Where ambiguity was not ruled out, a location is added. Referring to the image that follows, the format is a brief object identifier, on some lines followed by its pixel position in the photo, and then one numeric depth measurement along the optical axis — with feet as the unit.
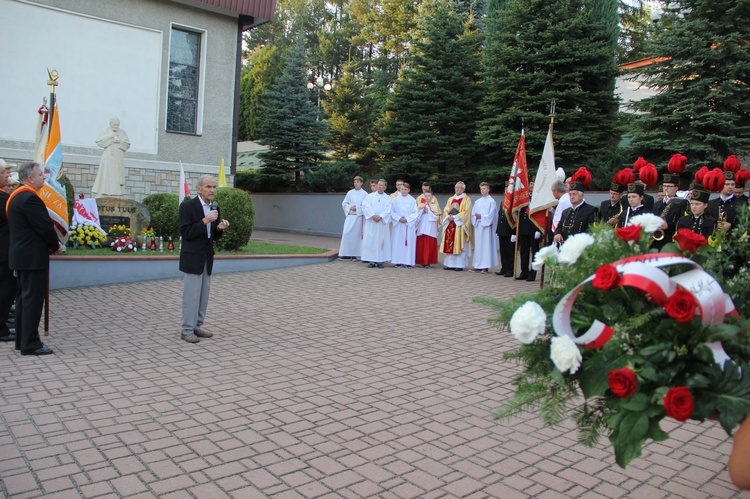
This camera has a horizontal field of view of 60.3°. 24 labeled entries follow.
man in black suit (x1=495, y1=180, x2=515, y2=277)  47.19
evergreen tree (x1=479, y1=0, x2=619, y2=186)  60.34
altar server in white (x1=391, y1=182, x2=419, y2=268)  51.71
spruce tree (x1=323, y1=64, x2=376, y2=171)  99.14
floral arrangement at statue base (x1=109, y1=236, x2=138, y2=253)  43.65
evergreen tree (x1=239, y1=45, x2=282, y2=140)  134.31
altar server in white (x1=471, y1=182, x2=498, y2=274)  49.85
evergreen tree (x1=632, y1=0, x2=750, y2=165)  49.52
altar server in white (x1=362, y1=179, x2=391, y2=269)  51.67
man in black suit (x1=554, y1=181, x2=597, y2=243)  35.39
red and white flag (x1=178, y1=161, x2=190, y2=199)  28.73
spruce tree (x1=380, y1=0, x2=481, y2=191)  72.59
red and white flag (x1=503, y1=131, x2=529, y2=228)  45.06
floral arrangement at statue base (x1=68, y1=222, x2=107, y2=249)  43.98
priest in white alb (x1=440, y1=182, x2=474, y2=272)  49.83
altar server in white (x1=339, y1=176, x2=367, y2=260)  54.65
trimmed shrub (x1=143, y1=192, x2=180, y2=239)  49.78
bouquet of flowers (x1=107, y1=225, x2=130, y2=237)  46.11
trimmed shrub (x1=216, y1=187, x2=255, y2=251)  47.96
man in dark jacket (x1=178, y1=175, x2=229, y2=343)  24.81
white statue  50.01
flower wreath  7.47
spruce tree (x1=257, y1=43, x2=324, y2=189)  92.17
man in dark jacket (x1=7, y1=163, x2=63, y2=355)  22.04
